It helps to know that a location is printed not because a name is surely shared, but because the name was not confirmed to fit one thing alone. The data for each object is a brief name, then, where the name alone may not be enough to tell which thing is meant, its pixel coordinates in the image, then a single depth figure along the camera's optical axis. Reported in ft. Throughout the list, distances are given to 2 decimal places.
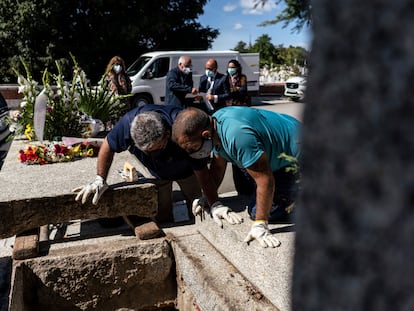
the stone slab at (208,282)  7.92
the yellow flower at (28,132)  17.35
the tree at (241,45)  151.82
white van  42.57
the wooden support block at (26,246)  9.72
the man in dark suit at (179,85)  19.17
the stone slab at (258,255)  7.84
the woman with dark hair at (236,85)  20.25
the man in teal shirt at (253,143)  8.39
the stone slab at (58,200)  10.11
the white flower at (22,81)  16.96
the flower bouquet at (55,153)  13.76
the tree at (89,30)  55.11
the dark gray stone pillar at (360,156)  1.32
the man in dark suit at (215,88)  19.77
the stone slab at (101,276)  9.99
